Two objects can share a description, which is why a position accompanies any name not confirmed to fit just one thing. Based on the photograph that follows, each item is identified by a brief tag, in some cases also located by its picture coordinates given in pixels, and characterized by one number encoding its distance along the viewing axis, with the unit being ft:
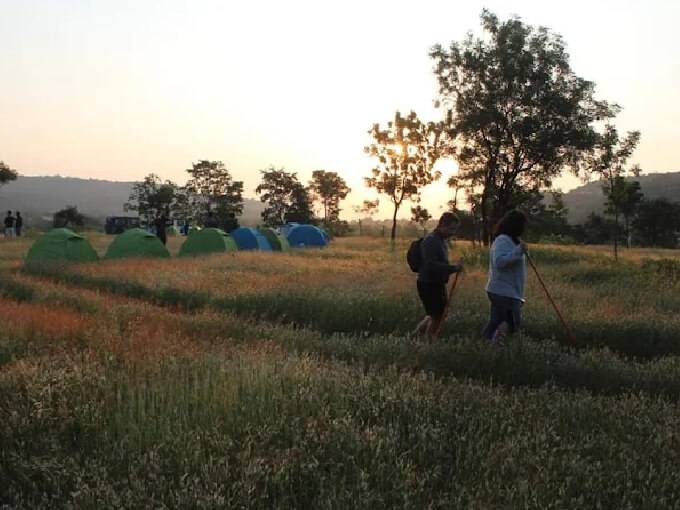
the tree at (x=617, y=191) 96.78
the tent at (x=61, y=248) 66.44
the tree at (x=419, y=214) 153.28
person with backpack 25.50
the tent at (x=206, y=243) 83.66
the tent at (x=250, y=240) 94.79
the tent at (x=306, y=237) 122.42
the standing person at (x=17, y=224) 128.24
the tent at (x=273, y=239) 98.78
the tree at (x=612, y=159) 83.10
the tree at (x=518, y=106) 78.79
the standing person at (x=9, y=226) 122.72
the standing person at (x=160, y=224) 92.12
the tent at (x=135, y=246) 72.64
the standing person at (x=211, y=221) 94.18
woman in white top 23.79
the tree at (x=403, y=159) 139.13
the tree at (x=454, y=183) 101.67
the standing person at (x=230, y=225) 101.35
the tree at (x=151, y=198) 222.69
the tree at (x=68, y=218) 214.90
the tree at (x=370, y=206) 175.57
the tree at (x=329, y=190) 246.27
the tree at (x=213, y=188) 239.71
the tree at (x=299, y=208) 229.66
